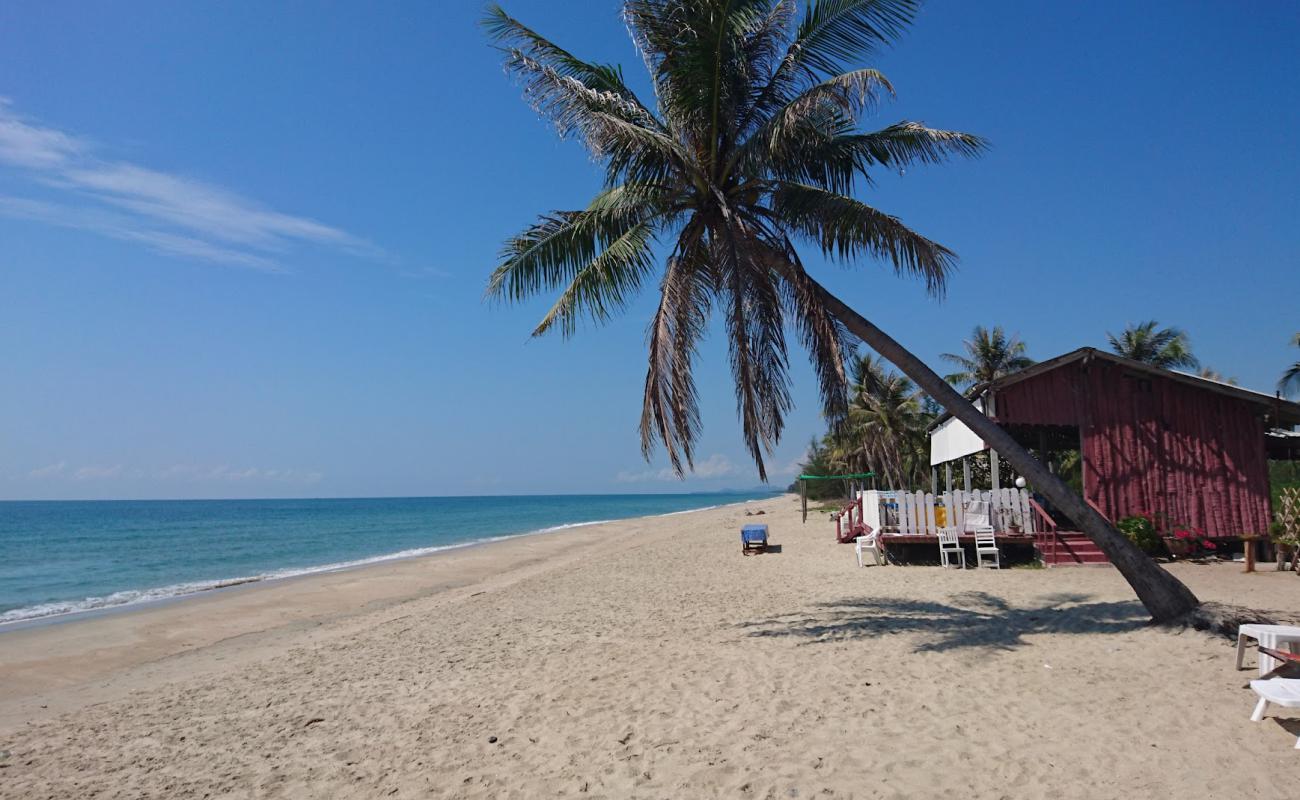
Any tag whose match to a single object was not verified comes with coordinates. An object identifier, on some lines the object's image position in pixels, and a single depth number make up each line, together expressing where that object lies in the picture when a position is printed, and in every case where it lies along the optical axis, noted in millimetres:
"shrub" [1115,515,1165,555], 13709
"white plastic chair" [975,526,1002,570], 13844
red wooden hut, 13766
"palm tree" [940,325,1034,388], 35344
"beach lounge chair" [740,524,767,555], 19125
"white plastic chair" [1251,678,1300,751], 4520
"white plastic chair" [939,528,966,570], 14047
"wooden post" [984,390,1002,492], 14914
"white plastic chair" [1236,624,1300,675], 5578
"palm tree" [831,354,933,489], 33156
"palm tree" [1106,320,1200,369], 36906
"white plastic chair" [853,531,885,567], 14969
